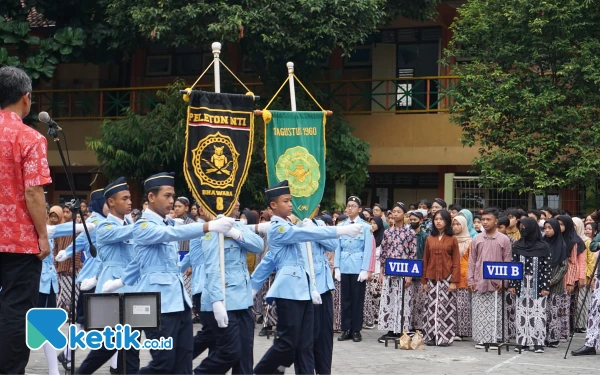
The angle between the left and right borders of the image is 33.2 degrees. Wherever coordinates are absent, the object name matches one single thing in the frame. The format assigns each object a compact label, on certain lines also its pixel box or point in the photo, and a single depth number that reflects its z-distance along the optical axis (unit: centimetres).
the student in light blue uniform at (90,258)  1019
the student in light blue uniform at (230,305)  856
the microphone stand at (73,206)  761
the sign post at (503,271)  1273
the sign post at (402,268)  1346
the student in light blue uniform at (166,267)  773
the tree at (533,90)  1909
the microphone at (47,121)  775
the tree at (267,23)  1989
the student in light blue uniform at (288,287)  906
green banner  1029
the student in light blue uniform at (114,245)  899
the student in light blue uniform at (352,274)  1418
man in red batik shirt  577
